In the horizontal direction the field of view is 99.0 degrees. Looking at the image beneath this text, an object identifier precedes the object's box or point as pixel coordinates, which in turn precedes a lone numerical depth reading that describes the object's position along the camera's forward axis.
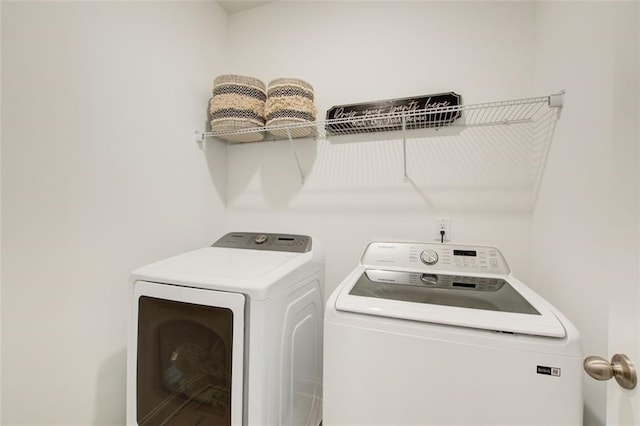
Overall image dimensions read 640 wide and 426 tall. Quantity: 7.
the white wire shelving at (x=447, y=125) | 1.32
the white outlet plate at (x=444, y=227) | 1.54
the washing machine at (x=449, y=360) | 0.71
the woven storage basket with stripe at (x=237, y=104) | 1.59
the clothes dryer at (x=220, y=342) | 0.94
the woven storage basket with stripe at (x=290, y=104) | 1.55
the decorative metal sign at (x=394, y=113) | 1.49
